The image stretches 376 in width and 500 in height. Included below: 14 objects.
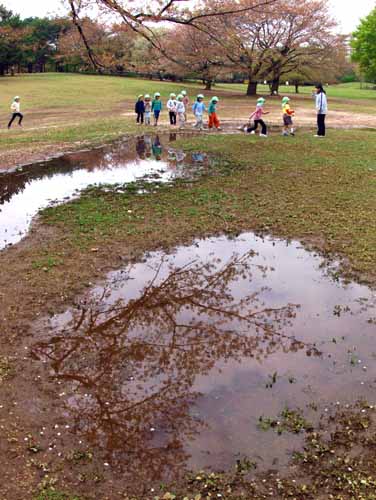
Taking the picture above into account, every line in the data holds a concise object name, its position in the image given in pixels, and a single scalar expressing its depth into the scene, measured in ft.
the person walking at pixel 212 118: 72.48
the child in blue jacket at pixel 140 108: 81.05
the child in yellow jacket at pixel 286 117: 65.16
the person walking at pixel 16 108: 77.46
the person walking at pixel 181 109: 75.77
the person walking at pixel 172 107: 78.07
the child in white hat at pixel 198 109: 73.30
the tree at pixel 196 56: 113.91
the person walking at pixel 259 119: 65.78
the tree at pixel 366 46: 173.99
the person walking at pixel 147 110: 79.59
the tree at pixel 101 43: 40.83
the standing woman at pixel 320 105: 62.16
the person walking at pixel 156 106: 79.26
